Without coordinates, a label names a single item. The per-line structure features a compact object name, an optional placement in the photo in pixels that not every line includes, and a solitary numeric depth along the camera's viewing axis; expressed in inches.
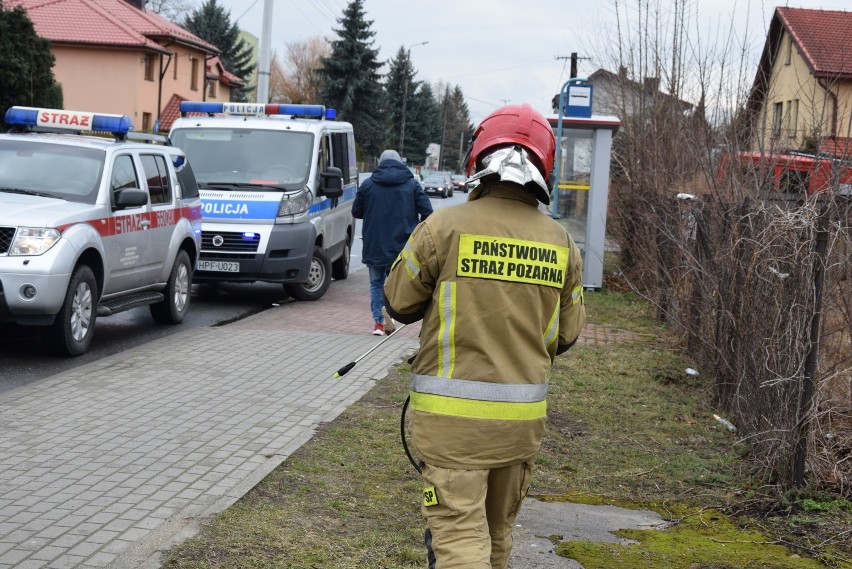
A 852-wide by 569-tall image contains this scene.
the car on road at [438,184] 2431.1
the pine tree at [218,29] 3339.1
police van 538.9
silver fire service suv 353.4
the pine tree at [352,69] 2829.7
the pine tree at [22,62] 1168.8
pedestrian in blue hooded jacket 449.7
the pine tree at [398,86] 3609.7
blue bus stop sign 606.5
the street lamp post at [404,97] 3222.2
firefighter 130.5
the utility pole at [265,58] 1027.3
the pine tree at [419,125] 3828.7
